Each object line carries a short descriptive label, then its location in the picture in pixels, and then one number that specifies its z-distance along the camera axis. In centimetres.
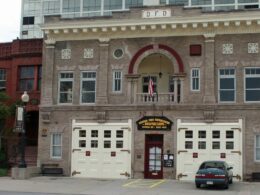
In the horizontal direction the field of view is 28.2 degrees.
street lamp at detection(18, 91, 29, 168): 3087
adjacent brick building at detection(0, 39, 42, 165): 3728
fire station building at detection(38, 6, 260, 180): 3120
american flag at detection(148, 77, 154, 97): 3184
